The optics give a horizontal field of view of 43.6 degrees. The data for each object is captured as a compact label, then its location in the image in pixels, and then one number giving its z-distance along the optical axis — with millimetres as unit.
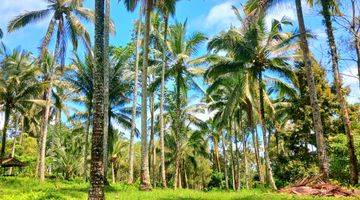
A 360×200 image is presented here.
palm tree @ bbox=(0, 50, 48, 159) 31047
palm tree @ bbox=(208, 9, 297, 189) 26516
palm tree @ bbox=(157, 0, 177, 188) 26953
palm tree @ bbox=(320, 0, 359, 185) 19734
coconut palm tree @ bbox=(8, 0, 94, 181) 29672
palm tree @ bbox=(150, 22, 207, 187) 32125
